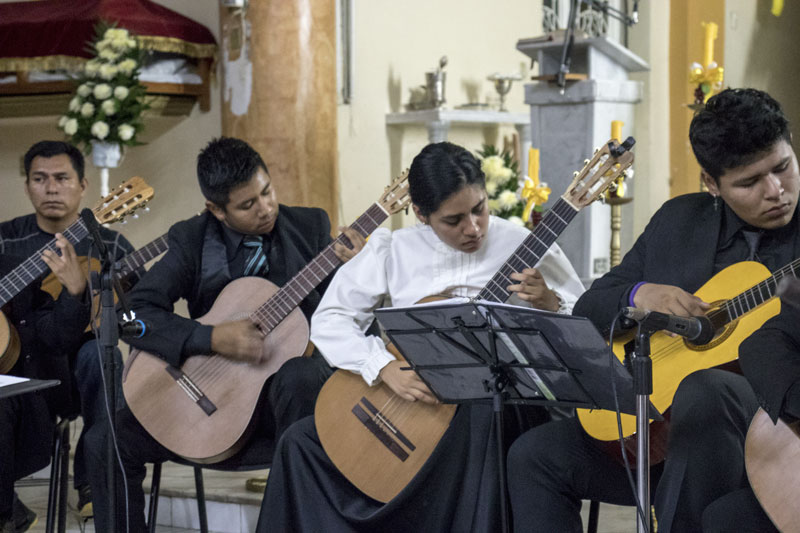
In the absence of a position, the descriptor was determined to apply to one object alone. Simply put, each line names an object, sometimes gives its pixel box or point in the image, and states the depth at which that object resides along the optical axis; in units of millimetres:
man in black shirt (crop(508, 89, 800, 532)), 2588
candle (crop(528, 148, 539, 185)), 4926
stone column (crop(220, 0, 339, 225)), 5961
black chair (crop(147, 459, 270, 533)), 3678
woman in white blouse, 3172
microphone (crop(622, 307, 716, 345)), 2391
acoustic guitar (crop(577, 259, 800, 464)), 2664
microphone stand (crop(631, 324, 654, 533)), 2393
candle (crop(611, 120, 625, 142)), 4605
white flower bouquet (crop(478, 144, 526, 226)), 5684
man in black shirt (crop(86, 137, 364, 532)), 3658
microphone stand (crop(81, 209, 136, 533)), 3154
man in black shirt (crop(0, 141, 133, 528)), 4074
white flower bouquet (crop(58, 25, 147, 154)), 5906
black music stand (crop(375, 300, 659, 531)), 2498
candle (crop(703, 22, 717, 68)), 5414
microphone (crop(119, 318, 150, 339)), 3246
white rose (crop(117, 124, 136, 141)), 5926
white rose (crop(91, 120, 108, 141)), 5871
